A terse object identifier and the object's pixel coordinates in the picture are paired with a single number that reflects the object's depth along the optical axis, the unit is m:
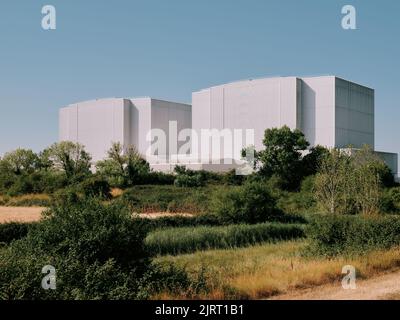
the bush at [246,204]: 28.36
